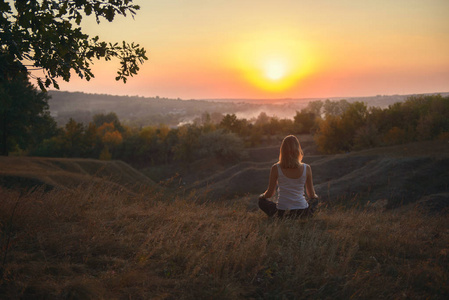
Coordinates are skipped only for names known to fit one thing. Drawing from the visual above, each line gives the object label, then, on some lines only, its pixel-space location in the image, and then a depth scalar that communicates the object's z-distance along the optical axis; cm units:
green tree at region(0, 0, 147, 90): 482
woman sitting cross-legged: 648
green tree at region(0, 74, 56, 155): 3403
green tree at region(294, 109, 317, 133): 7888
